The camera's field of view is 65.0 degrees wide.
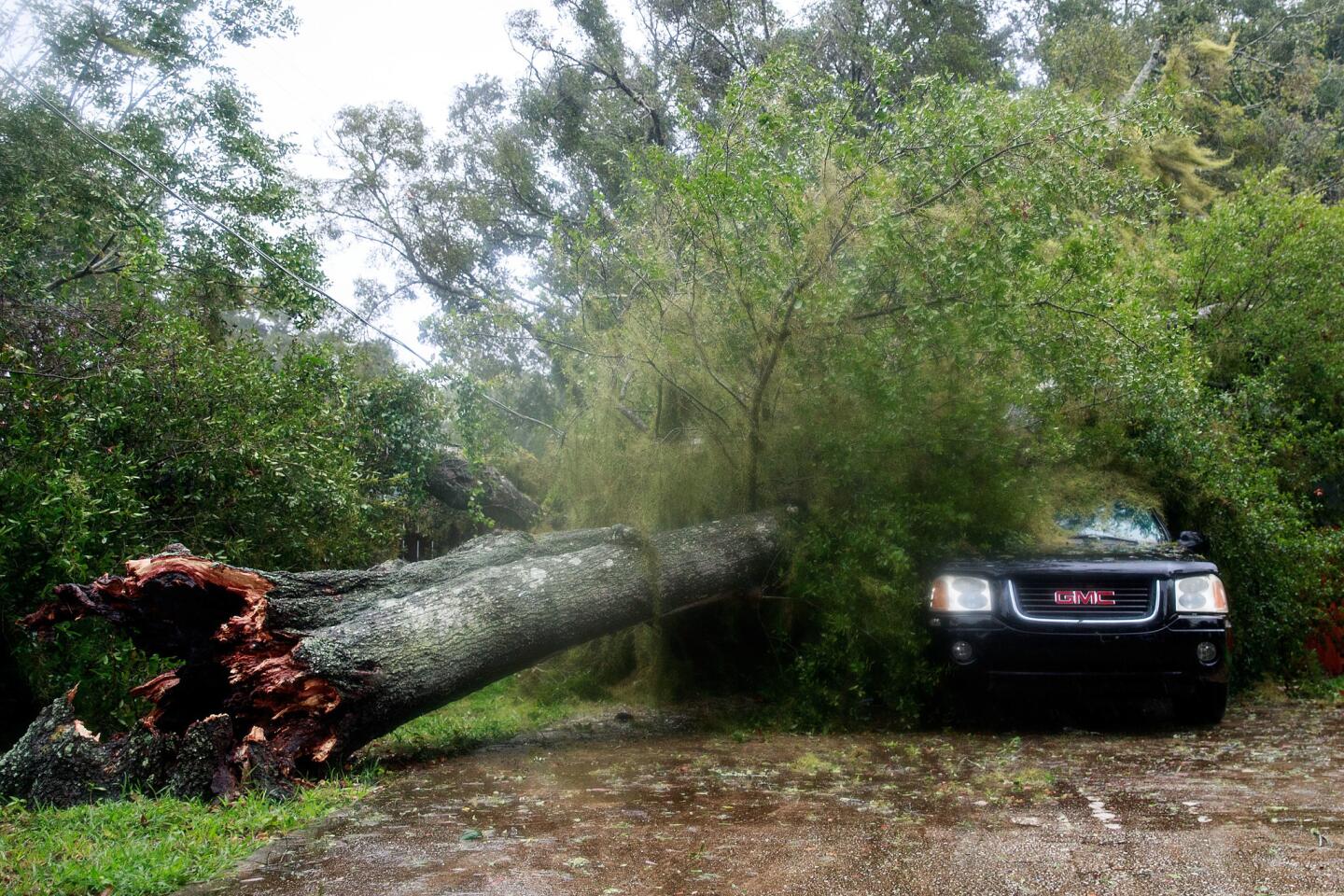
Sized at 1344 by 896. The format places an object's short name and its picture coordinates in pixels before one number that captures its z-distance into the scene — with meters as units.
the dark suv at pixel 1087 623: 6.54
